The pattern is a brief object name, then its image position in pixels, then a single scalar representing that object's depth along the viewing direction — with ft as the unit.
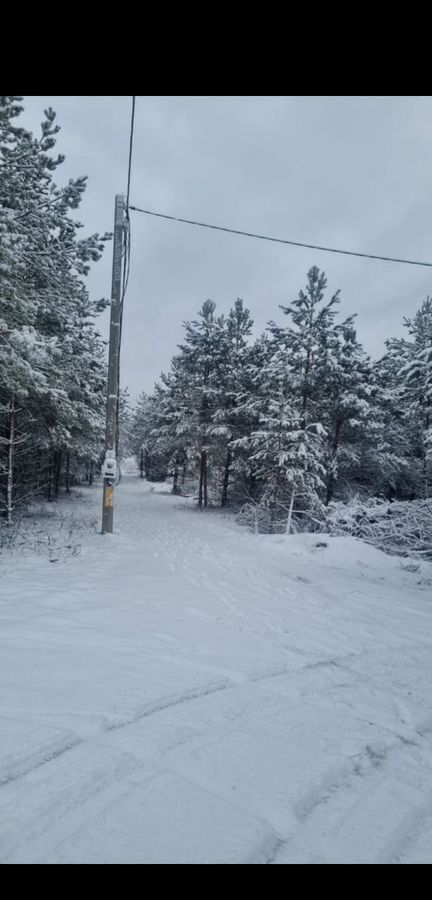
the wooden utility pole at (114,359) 30.68
